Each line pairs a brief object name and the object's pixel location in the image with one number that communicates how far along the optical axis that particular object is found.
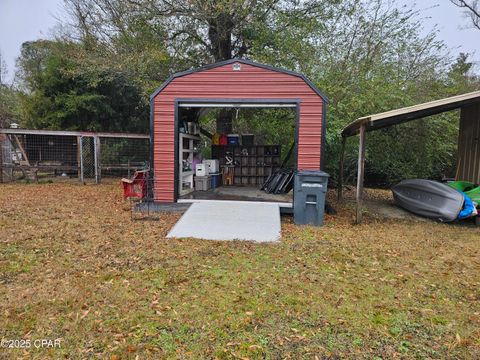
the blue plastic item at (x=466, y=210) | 6.79
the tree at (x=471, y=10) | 16.58
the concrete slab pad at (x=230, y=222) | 5.25
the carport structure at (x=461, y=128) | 6.39
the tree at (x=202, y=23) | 10.27
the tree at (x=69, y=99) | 14.07
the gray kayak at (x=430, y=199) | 6.92
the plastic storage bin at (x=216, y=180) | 9.59
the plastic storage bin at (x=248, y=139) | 10.97
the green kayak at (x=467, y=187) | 7.27
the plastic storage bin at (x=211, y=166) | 9.49
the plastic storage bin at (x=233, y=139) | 10.79
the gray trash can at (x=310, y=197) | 6.28
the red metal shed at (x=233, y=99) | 6.88
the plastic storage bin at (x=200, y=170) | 8.94
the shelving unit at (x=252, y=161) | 10.88
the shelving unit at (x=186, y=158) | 7.72
